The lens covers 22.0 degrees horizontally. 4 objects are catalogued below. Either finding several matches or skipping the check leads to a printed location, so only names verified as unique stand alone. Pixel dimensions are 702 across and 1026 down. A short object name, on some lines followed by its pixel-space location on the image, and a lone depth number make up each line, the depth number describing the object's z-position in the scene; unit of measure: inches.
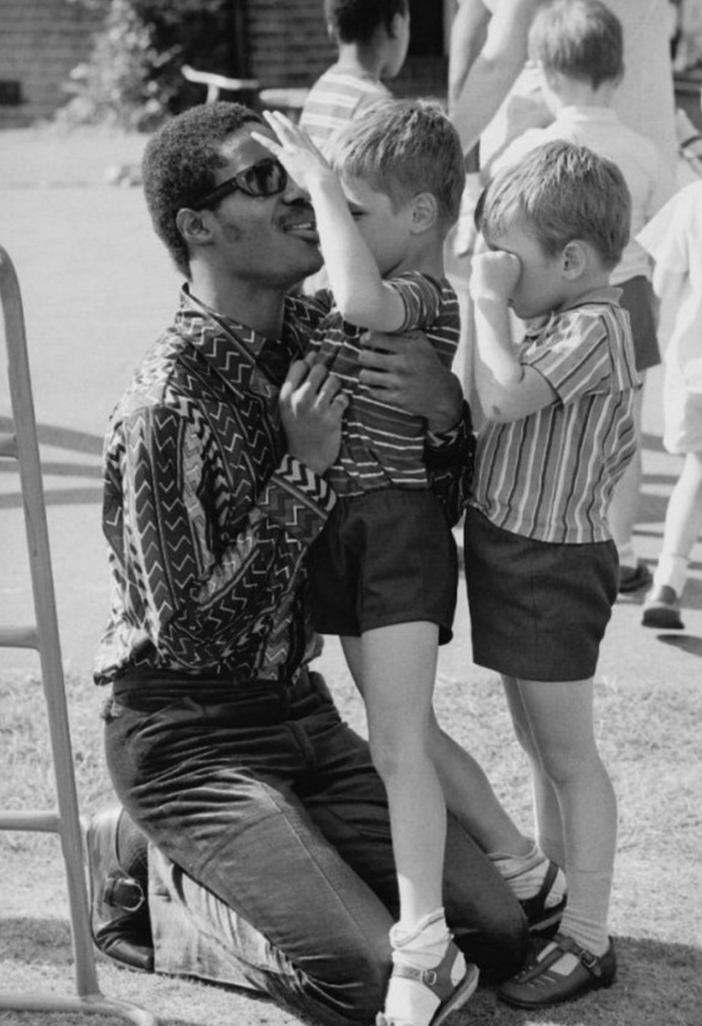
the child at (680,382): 206.1
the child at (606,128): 207.5
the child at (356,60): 229.0
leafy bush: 740.0
